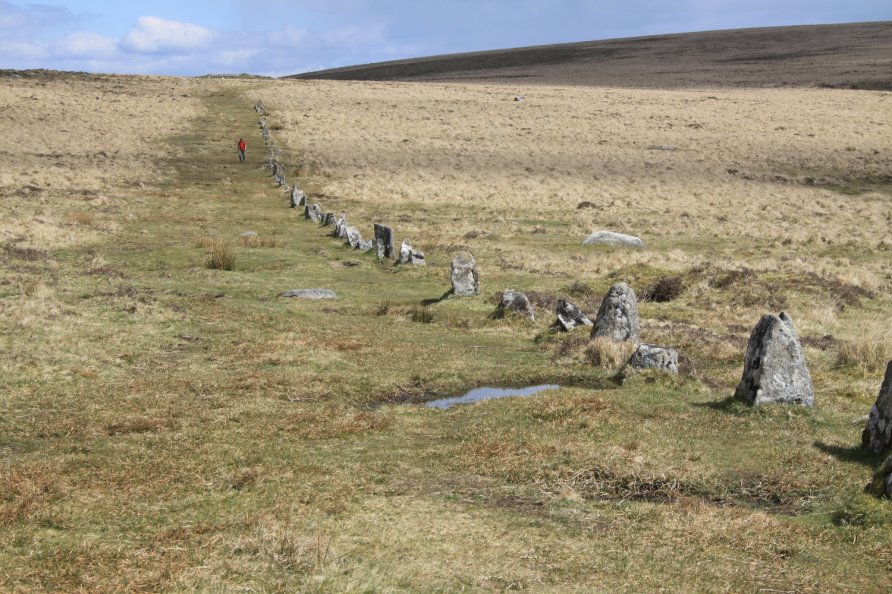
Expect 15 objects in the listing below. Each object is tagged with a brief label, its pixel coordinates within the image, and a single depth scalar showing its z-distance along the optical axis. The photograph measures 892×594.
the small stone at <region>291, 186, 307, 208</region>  48.00
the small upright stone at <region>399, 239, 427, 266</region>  33.12
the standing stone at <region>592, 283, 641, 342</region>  20.64
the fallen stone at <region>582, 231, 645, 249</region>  40.34
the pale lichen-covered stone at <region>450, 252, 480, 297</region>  27.12
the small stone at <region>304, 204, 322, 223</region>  43.91
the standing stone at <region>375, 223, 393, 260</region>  34.53
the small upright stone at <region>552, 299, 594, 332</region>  22.78
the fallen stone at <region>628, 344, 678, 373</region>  17.62
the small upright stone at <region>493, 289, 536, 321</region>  24.14
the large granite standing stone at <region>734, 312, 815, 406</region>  15.45
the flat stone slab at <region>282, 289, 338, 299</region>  26.94
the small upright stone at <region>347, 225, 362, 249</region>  36.72
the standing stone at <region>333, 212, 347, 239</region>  38.41
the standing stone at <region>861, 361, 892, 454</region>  12.49
